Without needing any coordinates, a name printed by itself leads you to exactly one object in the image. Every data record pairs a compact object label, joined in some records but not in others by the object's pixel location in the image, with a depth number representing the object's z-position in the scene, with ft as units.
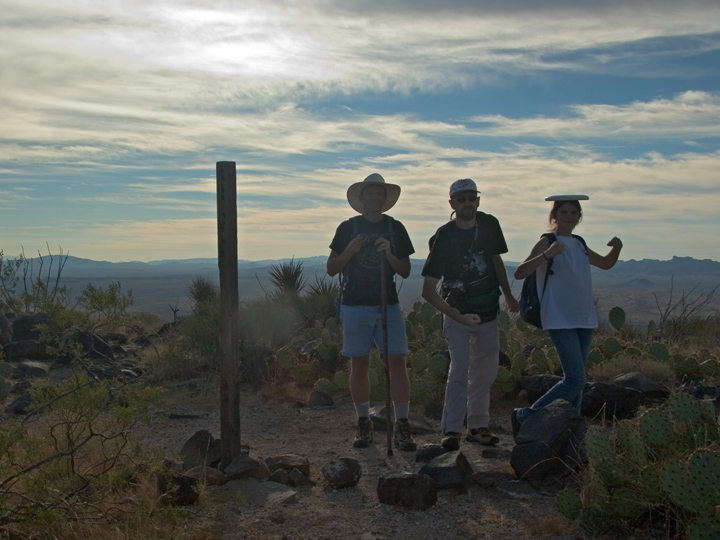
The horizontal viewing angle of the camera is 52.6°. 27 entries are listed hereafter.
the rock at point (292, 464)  17.65
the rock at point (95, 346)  36.86
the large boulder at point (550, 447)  16.48
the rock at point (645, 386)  23.08
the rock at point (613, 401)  22.29
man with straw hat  19.16
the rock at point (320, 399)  27.40
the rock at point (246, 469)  16.93
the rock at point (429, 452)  18.11
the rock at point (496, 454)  18.63
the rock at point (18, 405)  26.45
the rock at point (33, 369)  34.04
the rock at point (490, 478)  16.65
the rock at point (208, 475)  16.61
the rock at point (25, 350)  37.83
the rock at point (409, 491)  15.43
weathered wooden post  16.96
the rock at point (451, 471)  16.21
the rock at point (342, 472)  16.80
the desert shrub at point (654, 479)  11.59
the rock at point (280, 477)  17.12
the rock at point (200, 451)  18.13
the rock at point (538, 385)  25.00
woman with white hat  16.92
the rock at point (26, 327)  40.54
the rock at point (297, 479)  17.12
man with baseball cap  18.08
